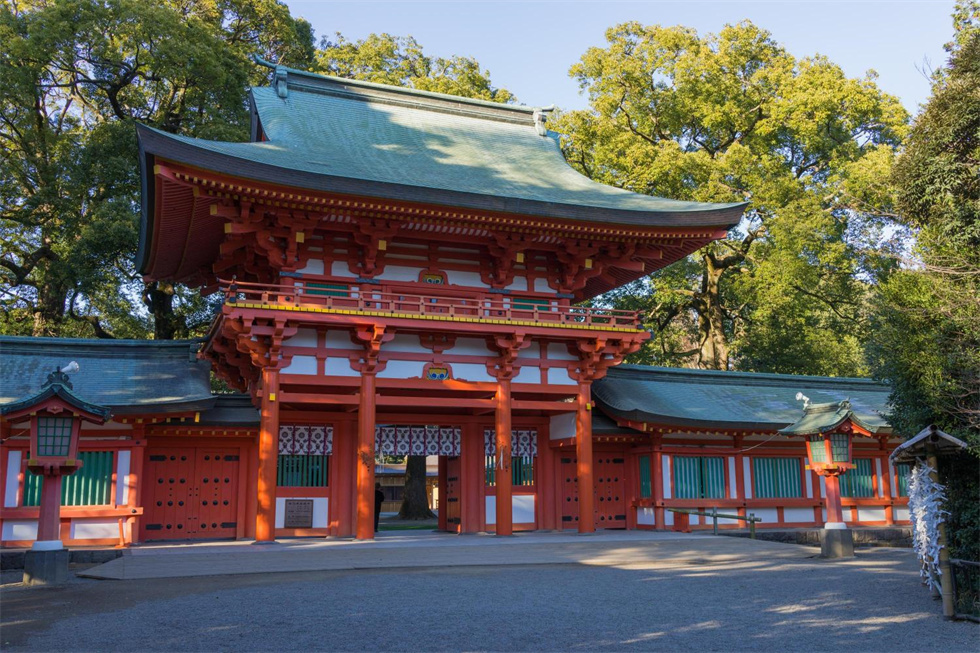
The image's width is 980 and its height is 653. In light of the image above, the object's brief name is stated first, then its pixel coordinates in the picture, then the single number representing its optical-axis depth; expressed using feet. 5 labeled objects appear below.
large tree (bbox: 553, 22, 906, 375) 92.53
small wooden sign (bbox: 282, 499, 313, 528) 57.31
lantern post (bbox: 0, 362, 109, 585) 38.27
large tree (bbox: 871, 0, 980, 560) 30.07
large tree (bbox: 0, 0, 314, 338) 81.56
